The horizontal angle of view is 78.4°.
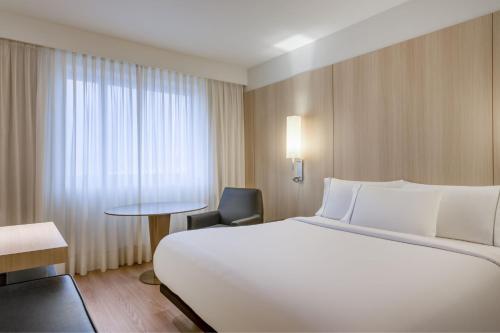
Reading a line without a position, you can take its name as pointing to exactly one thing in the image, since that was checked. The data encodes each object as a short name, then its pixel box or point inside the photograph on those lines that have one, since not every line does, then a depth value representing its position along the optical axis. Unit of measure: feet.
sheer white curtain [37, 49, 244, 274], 10.62
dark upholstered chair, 11.17
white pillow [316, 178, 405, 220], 9.27
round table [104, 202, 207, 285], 9.95
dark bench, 3.80
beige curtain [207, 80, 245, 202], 14.47
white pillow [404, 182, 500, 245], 6.58
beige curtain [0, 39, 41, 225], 9.68
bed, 3.76
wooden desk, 4.47
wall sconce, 12.05
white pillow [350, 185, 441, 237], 7.19
